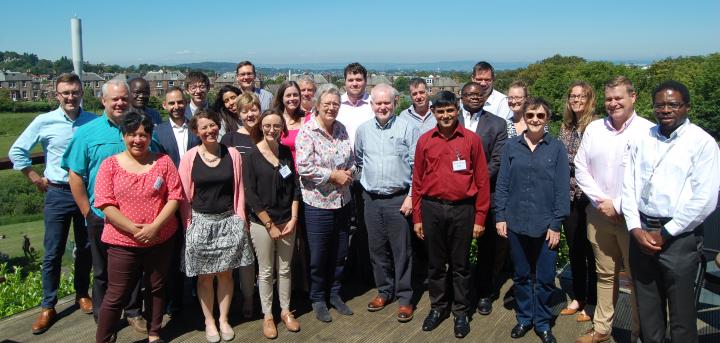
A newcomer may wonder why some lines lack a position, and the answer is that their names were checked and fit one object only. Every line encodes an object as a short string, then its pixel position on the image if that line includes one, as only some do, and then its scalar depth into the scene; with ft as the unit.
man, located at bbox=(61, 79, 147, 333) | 11.66
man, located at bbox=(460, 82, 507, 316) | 13.29
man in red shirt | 11.89
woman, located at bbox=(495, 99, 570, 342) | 11.53
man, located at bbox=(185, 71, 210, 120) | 14.94
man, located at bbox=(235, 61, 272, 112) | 16.66
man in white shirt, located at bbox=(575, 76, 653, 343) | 11.25
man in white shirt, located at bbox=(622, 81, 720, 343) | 9.30
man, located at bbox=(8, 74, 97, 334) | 12.78
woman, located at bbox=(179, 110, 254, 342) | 11.61
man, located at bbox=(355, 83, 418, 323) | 12.94
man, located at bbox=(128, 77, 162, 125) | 13.42
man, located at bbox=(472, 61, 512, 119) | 16.02
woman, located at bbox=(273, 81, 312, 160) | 14.08
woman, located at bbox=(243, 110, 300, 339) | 12.09
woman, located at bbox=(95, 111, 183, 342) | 10.78
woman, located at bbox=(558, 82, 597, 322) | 12.59
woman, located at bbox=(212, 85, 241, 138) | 14.30
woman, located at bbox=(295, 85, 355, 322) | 12.66
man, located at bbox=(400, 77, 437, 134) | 14.11
